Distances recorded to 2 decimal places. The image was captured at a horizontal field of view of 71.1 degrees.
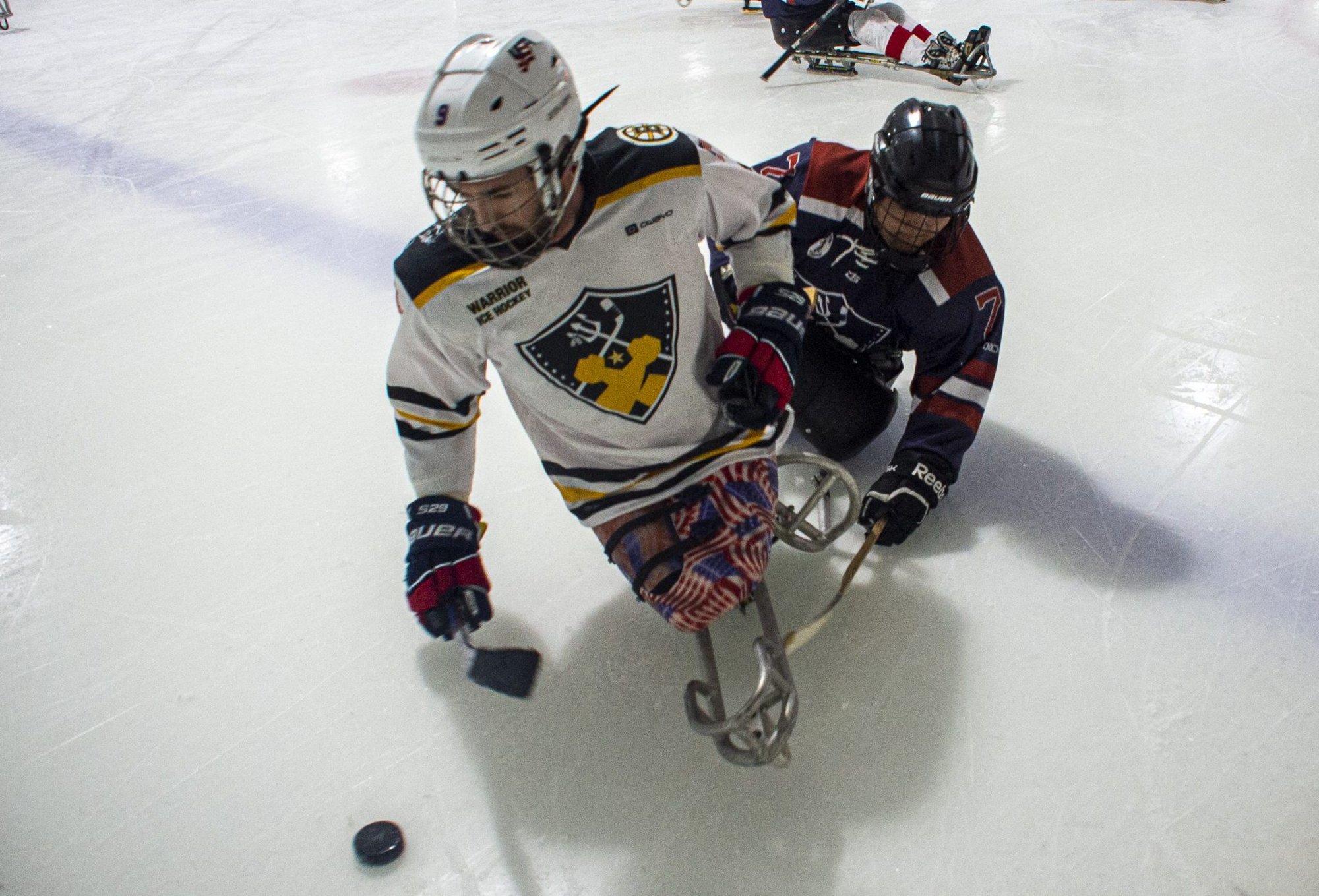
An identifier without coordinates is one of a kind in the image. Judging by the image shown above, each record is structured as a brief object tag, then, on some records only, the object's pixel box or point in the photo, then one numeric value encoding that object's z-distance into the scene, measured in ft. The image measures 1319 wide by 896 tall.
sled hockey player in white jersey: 4.00
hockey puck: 4.64
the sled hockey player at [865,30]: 14.17
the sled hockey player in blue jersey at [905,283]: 5.67
